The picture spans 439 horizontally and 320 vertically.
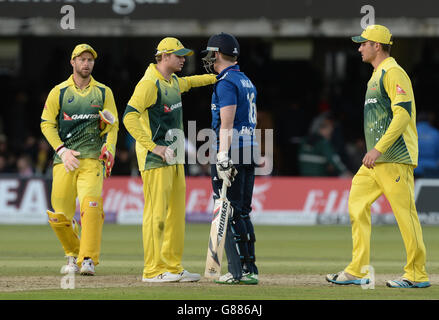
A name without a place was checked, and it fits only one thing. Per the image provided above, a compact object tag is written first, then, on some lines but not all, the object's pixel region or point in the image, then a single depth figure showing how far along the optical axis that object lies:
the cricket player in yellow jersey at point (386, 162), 17.02
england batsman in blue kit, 17.39
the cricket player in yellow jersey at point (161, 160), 17.84
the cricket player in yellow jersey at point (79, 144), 19.81
